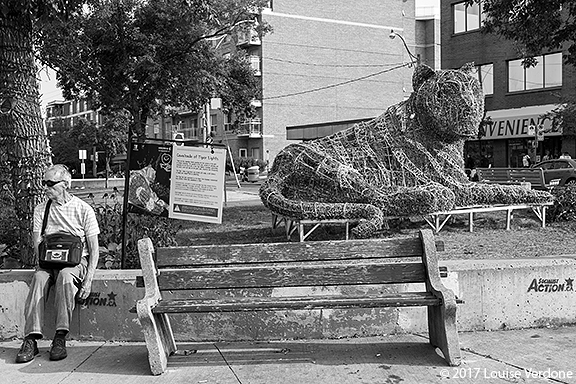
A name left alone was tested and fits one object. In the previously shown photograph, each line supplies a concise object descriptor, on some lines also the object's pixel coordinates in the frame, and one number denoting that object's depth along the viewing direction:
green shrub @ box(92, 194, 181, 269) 7.70
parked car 23.71
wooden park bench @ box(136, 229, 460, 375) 5.06
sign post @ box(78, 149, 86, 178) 47.19
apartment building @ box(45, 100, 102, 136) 77.10
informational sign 7.38
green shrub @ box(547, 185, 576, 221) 12.62
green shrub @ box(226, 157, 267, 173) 51.38
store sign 33.81
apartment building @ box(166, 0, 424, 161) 54.62
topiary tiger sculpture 10.48
